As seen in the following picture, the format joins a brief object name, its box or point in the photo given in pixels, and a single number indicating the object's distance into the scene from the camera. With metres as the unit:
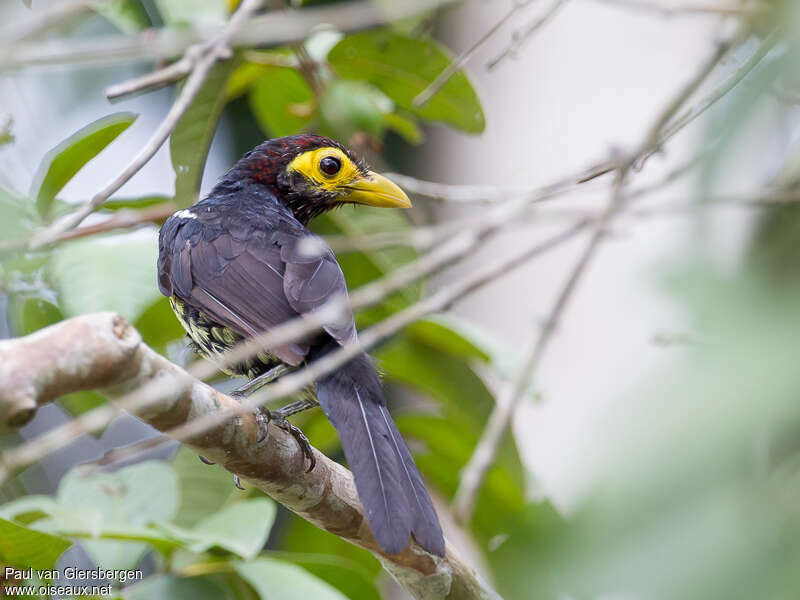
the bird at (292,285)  4.83
